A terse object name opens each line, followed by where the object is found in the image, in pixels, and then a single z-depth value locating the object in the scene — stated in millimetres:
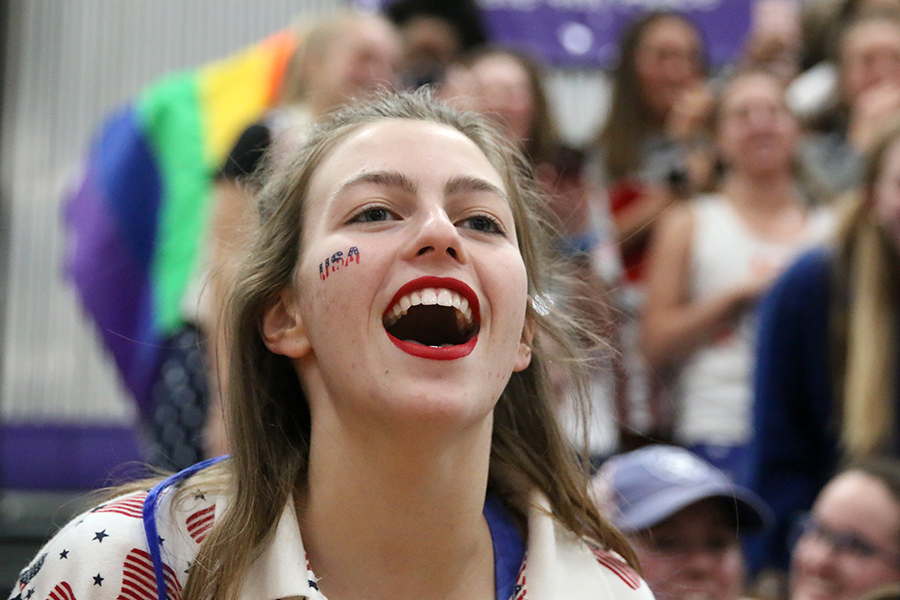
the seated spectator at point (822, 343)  6395
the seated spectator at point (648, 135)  7809
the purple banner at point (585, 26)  10086
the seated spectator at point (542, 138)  7035
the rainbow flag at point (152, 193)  7105
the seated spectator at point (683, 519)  5250
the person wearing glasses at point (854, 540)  5316
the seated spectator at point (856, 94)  7992
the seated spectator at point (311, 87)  5719
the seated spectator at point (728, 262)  7250
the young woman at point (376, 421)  3305
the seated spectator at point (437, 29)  8773
